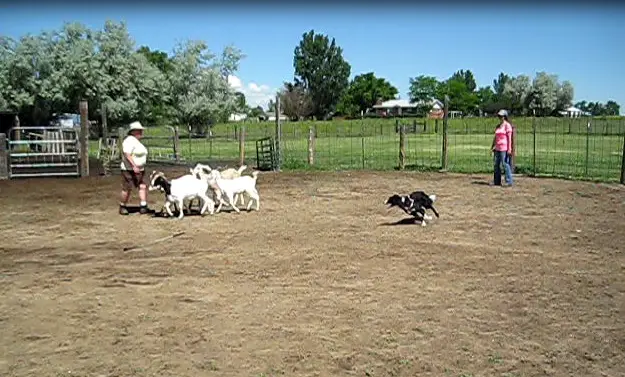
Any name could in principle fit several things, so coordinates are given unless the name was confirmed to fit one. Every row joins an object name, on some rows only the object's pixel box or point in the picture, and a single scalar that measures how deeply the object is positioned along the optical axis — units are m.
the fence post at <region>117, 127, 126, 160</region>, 23.24
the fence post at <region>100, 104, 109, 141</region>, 22.30
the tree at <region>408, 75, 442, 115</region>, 134.12
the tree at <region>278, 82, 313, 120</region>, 100.25
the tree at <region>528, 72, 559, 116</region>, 85.50
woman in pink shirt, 15.23
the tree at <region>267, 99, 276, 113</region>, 124.69
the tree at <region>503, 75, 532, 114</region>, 87.56
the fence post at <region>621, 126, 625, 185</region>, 16.08
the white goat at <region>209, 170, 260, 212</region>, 11.84
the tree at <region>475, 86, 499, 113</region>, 120.50
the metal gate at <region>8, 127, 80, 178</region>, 20.38
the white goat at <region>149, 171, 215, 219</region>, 11.18
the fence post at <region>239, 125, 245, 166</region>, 22.12
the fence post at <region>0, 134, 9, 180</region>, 19.64
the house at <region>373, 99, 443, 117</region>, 124.56
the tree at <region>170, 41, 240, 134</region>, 57.69
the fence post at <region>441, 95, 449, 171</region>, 20.03
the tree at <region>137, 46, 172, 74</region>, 70.81
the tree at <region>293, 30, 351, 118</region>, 107.06
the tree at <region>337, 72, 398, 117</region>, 114.92
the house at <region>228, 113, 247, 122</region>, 65.99
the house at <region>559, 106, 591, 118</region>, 84.51
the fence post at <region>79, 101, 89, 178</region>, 20.09
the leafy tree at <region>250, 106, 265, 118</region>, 119.19
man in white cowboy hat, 11.73
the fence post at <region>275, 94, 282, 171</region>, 21.30
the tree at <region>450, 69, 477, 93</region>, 167.62
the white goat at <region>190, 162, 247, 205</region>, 11.70
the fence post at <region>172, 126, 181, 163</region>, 25.75
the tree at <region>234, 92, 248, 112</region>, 61.95
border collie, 10.44
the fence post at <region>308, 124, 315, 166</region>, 23.02
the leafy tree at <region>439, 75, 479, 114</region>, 132.50
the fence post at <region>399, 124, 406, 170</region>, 21.19
